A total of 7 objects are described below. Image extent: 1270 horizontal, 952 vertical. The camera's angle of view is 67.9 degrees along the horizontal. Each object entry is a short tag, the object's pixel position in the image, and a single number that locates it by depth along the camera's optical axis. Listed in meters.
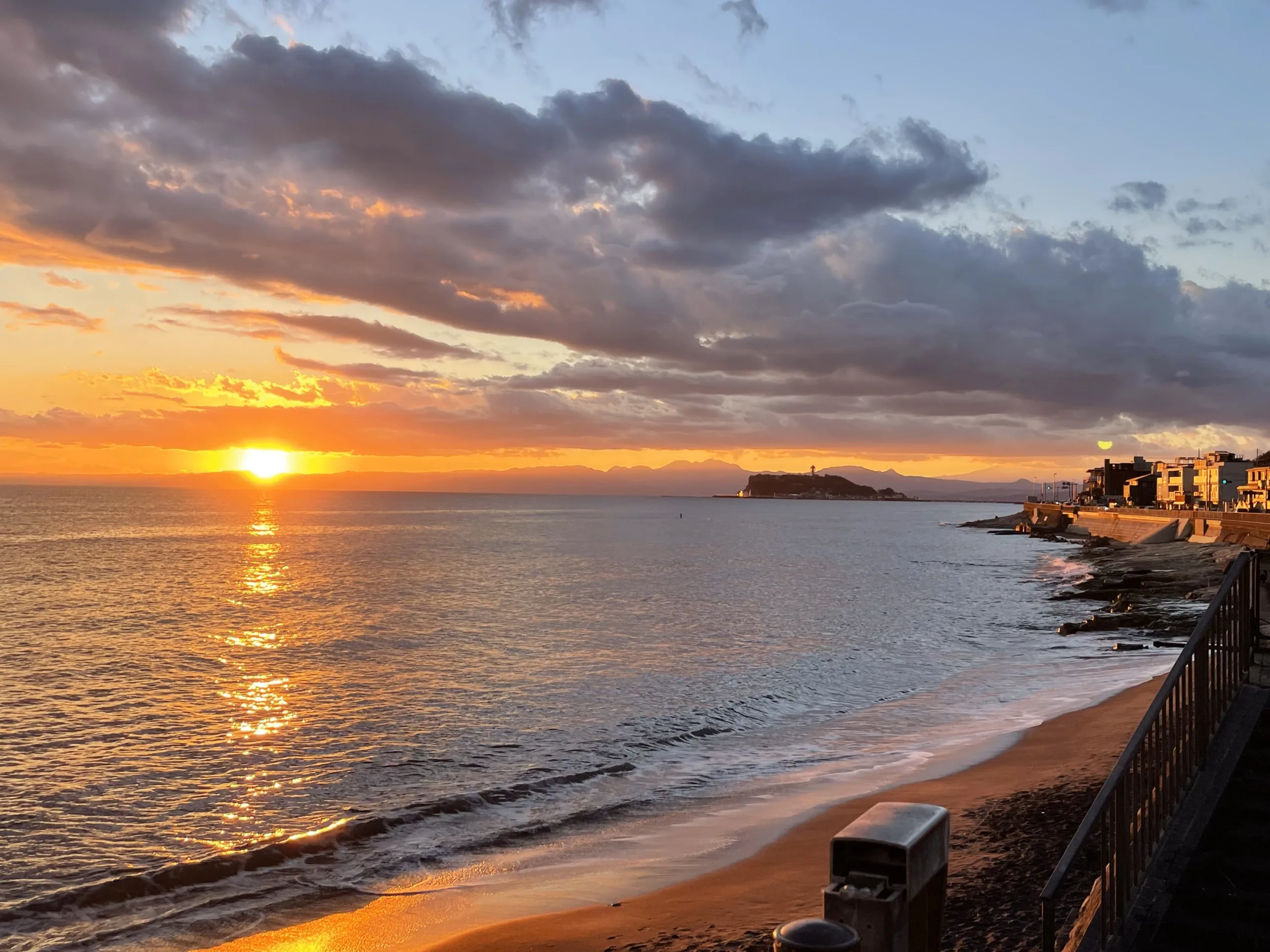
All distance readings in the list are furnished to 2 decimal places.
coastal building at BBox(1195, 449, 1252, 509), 133.38
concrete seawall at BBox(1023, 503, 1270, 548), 63.06
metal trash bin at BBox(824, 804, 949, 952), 4.53
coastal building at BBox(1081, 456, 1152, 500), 190.62
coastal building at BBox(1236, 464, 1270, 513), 106.72
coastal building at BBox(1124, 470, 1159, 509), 171.12
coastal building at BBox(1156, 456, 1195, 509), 148.12
